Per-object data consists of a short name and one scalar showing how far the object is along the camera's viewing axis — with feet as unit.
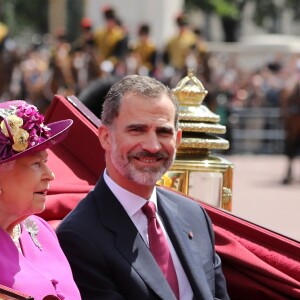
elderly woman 23.84
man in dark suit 26.45
